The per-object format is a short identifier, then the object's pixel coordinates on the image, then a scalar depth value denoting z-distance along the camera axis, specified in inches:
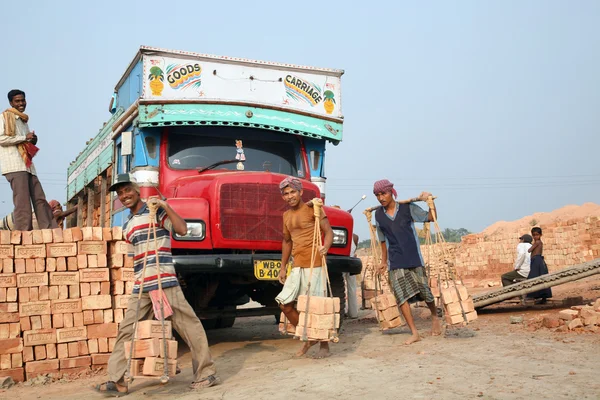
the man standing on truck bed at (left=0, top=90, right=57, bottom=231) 261.6
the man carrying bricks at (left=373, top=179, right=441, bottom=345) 259.1
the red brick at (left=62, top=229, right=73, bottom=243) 240.1
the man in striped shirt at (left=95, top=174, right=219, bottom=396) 187.9
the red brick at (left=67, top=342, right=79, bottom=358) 235.3
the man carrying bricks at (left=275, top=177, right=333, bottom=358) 230.5
